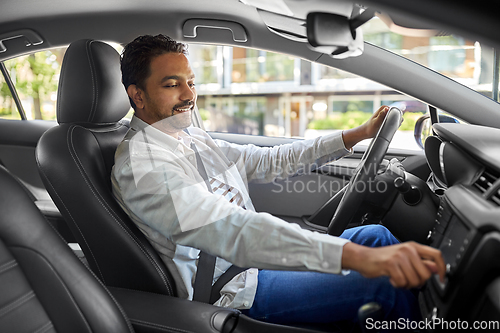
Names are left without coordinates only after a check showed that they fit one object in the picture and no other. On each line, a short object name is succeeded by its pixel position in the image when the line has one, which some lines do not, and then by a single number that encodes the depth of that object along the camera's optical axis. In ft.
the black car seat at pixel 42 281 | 3.00
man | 2.82
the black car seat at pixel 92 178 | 3.85
